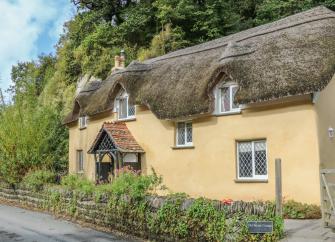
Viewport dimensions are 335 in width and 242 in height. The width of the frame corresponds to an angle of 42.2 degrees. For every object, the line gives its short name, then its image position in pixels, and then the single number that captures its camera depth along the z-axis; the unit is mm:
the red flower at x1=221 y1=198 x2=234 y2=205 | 10804
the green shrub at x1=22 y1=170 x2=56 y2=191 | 20369
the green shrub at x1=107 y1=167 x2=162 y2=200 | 13211
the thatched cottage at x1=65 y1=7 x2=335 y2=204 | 15336
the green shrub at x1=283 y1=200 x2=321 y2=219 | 13906
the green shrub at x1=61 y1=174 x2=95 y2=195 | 16016
